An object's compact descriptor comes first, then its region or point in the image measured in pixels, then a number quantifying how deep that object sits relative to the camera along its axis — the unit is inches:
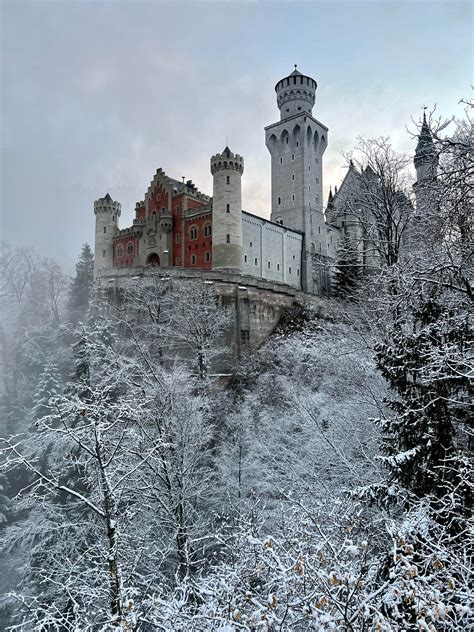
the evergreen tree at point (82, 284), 1837.1
